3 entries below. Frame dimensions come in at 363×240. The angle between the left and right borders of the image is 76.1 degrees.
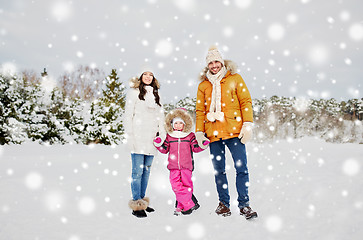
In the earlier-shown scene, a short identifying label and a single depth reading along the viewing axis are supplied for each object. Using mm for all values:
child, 3489
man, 3221
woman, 3486
